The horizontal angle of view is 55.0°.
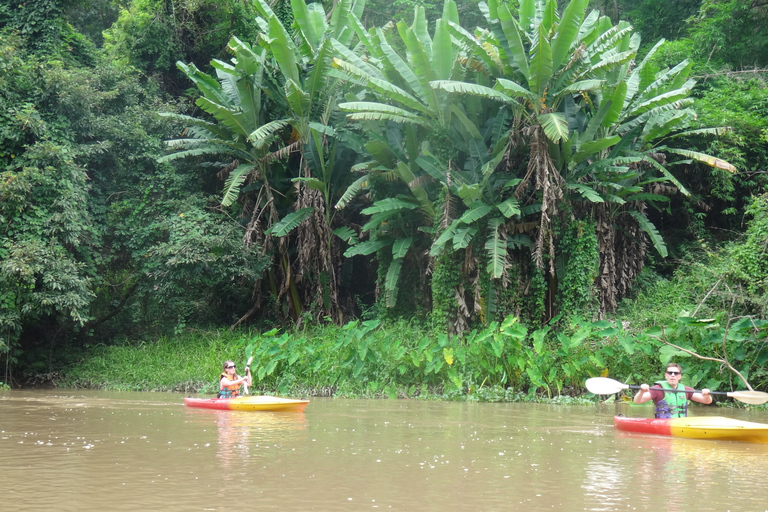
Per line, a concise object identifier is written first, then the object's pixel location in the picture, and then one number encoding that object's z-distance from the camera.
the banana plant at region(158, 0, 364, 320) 15.52
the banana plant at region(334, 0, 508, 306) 13.84
